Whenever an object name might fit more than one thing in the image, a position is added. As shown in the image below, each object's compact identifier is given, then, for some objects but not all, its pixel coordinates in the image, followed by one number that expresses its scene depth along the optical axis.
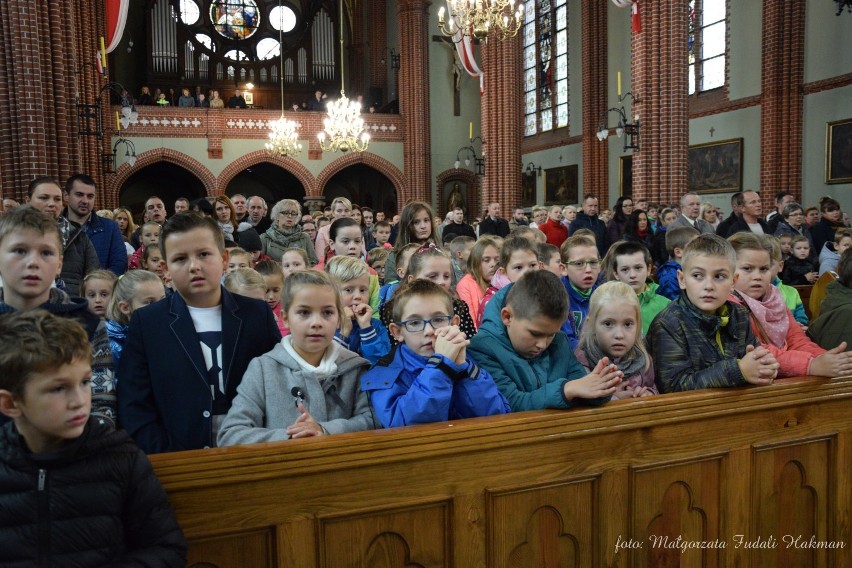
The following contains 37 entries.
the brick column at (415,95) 21.77
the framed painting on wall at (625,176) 18.47
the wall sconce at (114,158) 16.38
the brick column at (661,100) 11.58
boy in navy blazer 2.36
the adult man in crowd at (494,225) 11.01
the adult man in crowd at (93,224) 5.12
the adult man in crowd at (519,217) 14.16
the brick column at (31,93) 8.41
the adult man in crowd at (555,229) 10.12
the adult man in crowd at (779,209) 8.54
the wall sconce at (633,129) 11.95
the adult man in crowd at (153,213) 7.12
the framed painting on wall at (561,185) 20.80
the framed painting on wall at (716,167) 15.74
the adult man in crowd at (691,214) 7.99
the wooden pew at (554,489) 1.87
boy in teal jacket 2.50
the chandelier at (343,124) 16.55
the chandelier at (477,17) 9.11
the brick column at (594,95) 19.41
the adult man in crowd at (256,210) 7.78
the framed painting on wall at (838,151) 13.27
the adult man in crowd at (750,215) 7.23
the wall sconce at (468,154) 21.58
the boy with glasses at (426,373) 2.18
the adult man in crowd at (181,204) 7.78
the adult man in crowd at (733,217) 7.38
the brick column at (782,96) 14.25
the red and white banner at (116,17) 10.79
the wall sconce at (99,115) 11.38
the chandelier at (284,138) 18.23
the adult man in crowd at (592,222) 9.66
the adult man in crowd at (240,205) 8.17
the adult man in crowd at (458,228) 10.54
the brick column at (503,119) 17.38
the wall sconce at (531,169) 22.78
